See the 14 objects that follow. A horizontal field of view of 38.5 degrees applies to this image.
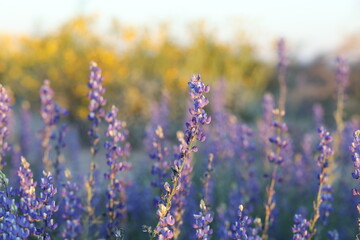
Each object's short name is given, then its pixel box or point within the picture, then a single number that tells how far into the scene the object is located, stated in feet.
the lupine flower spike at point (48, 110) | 11.67
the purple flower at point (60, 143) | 11.32
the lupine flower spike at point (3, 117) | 8.96
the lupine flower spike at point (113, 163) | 8.97
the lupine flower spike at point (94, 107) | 9.83
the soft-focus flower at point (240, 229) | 6.71
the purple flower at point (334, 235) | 8.28
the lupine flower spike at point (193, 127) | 6.91
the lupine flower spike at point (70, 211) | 8.66
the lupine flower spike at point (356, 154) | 7.40
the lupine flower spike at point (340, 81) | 15.08
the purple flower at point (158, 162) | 9.62
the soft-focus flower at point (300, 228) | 7.71
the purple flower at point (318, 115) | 18.36
